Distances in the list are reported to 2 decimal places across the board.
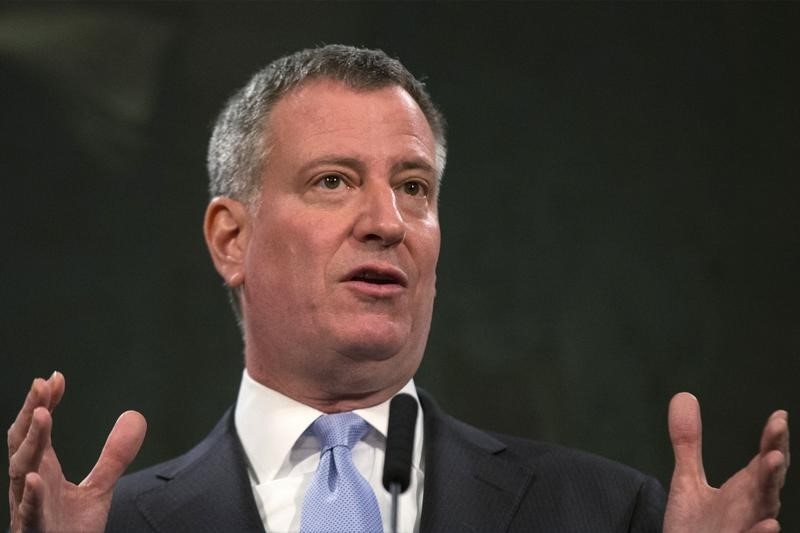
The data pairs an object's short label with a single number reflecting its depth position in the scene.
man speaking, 4.01
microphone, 3.85
